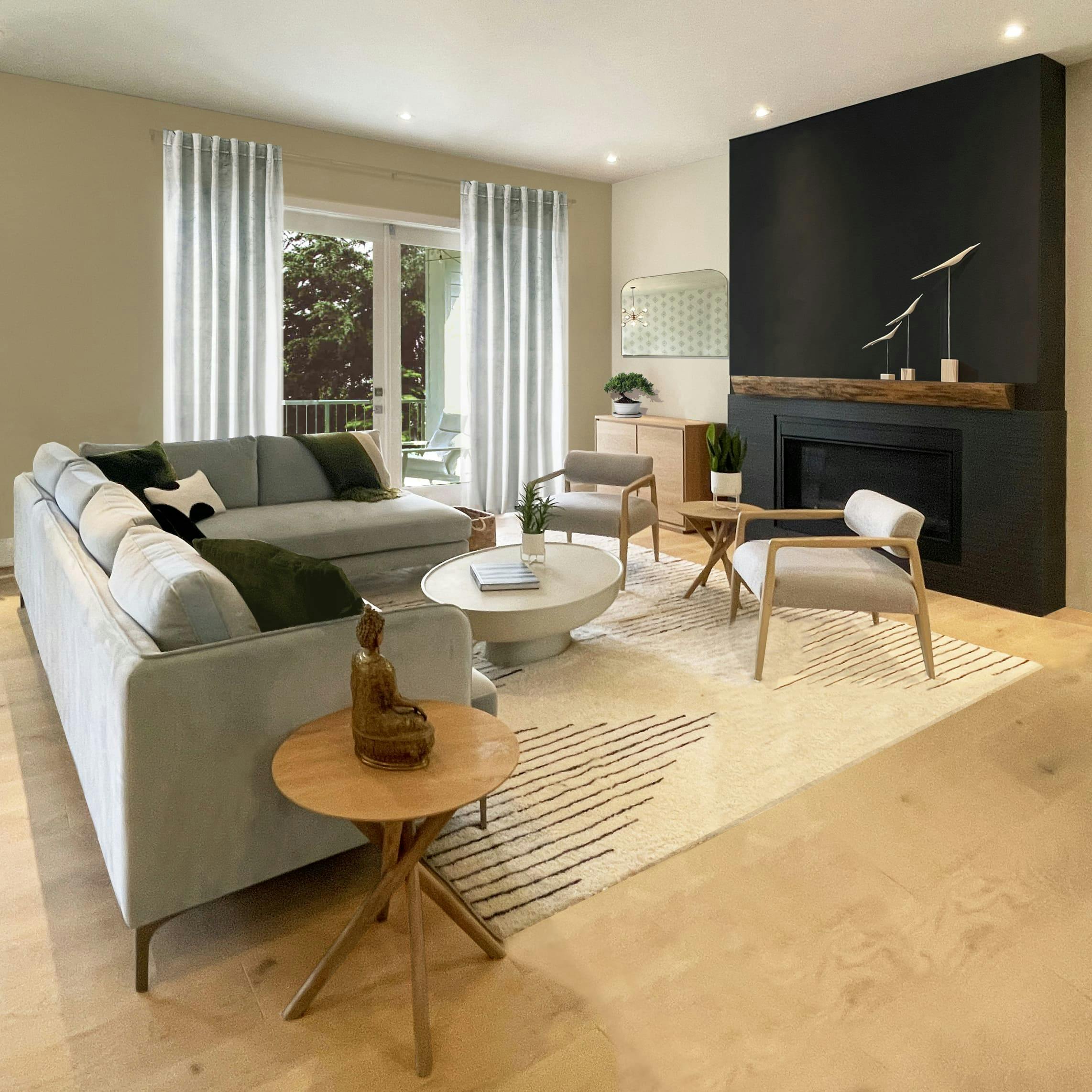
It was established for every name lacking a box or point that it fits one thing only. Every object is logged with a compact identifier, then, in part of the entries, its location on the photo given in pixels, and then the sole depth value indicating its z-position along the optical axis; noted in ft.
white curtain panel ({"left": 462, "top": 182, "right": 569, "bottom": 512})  20.84
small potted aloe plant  12.14
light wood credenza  19.97
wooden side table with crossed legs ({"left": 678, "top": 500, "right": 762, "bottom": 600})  13.88
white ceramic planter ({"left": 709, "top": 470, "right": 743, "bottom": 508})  14.56
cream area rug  7.21
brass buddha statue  5.14
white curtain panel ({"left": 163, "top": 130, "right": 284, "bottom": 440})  16.70
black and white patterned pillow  13.48
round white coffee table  10.41
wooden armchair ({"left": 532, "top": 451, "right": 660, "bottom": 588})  15.52
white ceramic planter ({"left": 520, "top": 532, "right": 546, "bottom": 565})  12.28
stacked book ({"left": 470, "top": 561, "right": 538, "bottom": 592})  11.12
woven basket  16.75
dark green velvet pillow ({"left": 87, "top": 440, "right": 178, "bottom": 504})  13.32
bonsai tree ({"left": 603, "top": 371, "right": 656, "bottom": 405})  21.98
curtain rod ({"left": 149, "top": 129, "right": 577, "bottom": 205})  18.08
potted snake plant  14.52
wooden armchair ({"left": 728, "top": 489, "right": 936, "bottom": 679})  10.78
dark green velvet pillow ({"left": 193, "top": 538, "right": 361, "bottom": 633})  6.24
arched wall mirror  20.35
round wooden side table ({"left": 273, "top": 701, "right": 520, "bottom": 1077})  4.86
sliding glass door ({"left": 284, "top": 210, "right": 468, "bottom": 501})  19.15
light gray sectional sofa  5.36
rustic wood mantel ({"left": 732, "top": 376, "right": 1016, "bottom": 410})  14.03
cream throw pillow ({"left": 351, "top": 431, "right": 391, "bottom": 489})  16.72
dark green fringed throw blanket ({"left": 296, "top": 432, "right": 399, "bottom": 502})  15.99
